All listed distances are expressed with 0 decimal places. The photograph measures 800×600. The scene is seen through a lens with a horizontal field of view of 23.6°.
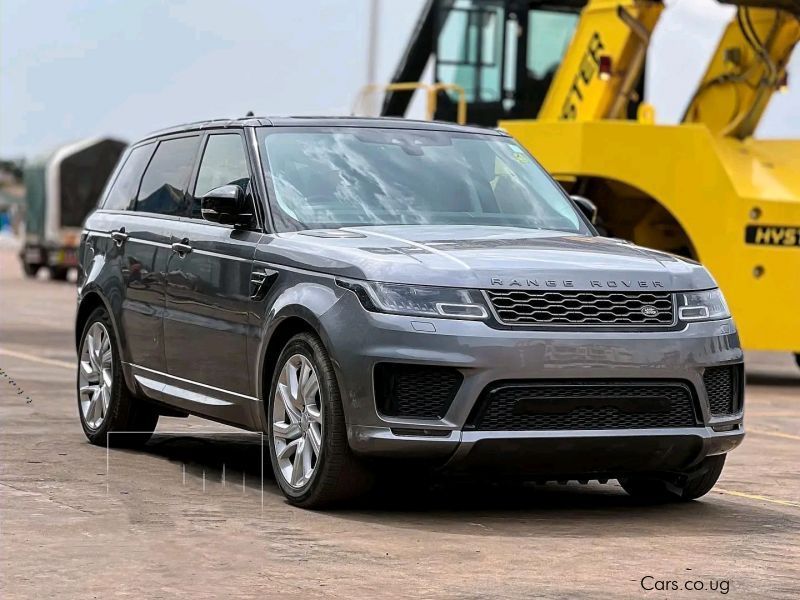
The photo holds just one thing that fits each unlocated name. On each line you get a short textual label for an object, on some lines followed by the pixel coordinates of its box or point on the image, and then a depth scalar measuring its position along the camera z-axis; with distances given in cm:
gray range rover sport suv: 784
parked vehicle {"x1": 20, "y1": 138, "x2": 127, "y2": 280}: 4606
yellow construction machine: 1638
